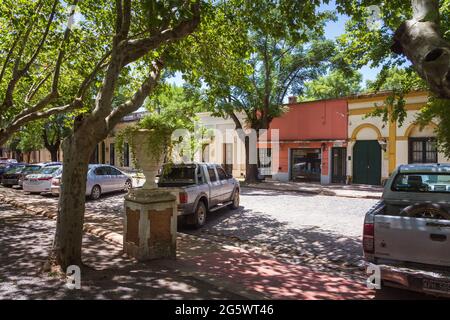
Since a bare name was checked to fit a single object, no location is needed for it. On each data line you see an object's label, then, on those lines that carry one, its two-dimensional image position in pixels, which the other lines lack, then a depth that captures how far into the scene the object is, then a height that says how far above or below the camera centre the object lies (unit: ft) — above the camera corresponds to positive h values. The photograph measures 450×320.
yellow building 64.18 +3.94
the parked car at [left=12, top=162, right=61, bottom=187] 63.43 -1.67
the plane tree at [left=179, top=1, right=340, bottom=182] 34.09 +13.07
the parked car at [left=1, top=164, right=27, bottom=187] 67.92 -3.10
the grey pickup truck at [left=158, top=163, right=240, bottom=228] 30.01 -2.30
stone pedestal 21.01 -3.82
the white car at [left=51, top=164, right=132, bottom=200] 49.84 -2.93
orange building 75.31 +4.55
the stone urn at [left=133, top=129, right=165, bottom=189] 22.39 +0.23
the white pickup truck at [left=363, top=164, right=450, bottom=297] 13.75 -3.45
